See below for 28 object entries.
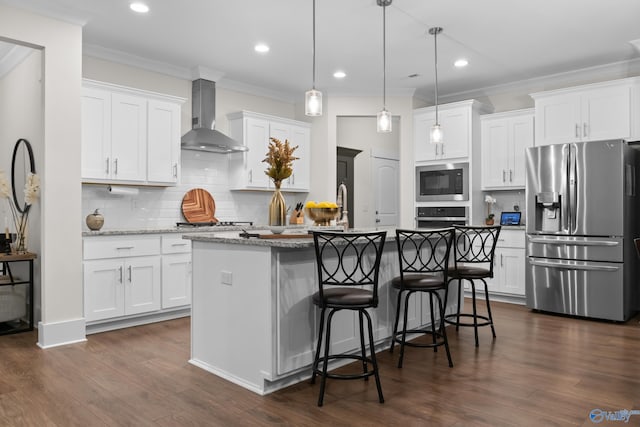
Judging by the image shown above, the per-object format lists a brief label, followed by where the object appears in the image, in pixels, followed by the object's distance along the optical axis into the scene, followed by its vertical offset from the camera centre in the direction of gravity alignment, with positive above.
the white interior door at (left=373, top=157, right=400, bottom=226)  8.07 +0.53
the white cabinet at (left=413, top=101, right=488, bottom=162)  6.01 +1.20
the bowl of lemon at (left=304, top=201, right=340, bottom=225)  3.35 +0.06
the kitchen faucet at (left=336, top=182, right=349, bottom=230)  3.81 +0.04
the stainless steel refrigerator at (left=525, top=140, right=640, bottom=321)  4.60 -0.11
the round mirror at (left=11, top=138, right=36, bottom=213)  4.34 +0.52
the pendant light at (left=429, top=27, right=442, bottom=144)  4.35 +0.88
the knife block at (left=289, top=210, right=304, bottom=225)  6.36 +0.02
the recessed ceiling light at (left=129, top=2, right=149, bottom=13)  3.79 +1.78
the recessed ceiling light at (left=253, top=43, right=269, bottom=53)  4.73 +1.80
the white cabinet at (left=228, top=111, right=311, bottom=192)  5.81 +0.98
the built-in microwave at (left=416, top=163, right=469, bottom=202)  6.06 +0.50
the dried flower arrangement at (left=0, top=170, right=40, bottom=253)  4.00 +0.15
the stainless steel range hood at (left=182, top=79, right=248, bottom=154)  5.29 +1.20
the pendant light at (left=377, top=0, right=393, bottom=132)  3.87 +0.85
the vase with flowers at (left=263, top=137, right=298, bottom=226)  3.18 +0.32
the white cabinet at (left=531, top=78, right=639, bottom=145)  4.91 +1.18
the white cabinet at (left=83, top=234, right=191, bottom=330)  4.14 -0.54
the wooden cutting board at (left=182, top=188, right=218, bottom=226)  5.49 +0.17
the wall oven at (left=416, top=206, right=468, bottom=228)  6.11 +0.04
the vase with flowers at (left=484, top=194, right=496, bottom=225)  6.08 +0.14
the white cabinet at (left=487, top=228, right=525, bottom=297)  5.55 -0.56
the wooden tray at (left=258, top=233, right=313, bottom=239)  2.92 -0.10
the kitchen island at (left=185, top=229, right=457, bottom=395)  2.77 -0.60
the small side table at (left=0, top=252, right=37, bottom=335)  4.05 -0.58
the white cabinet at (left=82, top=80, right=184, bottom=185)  4.40 +0.86
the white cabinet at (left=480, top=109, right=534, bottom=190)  5.80 +0.93
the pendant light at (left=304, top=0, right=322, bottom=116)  3.28 +0.84
